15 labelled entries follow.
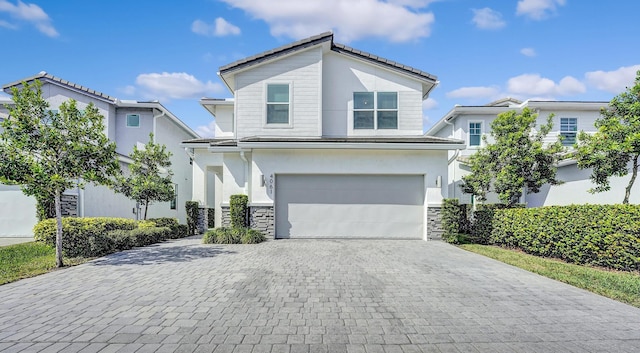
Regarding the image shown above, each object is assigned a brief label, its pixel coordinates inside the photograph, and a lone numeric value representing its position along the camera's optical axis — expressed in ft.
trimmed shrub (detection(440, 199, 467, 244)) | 37.24
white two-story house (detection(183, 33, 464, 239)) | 38.40
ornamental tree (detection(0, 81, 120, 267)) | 22.66
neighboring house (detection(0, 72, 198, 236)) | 40.65
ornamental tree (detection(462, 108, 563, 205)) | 37.01
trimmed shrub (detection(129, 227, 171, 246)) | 33.78
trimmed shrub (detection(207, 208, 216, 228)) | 55.83
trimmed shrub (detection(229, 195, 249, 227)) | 37.83
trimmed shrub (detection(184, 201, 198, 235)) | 48.15
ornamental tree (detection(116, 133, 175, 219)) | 41.65
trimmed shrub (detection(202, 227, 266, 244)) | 35.12
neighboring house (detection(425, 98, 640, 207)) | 56.03
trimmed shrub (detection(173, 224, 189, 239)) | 43.04
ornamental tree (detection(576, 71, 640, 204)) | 27.66
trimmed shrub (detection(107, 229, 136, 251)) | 30.86
